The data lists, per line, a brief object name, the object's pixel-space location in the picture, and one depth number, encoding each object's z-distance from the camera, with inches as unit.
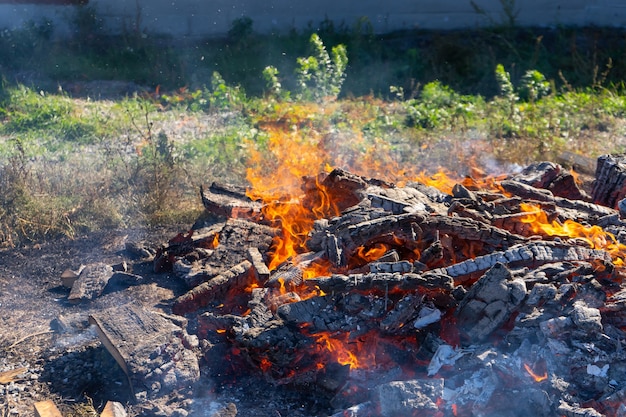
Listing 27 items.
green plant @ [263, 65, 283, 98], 438.9
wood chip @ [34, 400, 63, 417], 183.3
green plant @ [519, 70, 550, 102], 458.3
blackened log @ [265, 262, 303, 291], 224.2
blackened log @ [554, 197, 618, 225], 257.9
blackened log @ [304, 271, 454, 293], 200.2
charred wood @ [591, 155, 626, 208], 288.2
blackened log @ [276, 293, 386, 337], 198.8
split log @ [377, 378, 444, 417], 174.1
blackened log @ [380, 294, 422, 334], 197.0
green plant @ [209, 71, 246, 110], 430.3
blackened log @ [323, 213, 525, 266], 226.8
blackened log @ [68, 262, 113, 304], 242.7
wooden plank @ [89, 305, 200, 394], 193.2
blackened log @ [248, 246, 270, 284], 236.5
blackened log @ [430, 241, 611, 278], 212.4
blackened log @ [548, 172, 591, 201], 302.2
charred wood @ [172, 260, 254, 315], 231.0
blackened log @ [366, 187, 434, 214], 246.3
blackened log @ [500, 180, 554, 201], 274.5
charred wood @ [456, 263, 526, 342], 195.3
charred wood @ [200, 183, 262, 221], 281.5
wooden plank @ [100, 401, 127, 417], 183.0
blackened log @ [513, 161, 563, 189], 300.2
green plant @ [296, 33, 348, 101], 431.8
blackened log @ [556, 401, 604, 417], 166.7
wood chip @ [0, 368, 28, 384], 199.3
